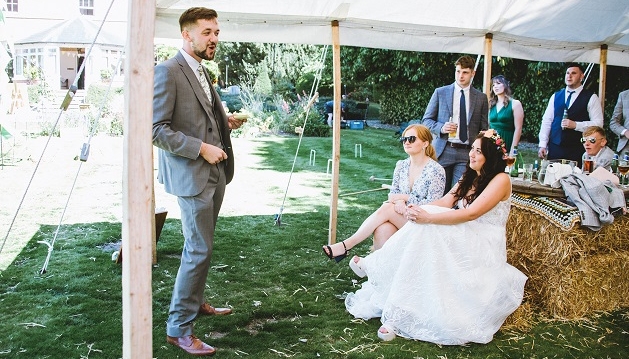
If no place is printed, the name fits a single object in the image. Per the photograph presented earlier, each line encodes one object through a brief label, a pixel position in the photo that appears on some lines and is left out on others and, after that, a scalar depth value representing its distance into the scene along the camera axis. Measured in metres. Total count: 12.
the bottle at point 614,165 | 5.34
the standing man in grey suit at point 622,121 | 7.29
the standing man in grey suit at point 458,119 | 5.91
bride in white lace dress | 4.02
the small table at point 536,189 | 4.86
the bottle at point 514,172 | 5.44
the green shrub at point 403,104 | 18.14
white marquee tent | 5.49
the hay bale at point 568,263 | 4.54
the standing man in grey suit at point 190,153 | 3.56
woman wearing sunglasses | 4.95
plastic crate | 19.36
